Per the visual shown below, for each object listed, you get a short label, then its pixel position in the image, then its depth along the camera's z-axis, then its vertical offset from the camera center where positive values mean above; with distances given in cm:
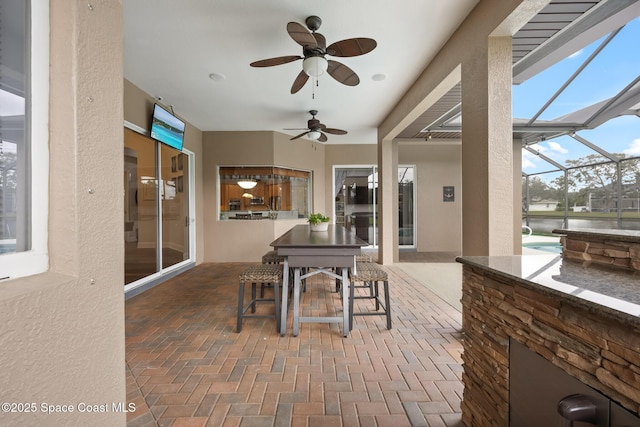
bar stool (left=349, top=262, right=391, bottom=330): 257 -60
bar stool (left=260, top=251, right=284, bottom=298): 345 -57
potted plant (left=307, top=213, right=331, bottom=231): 355 -11
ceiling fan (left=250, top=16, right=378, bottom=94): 205 +132
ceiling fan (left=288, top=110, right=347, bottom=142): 447 +137
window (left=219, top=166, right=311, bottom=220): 593 +48
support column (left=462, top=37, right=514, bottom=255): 212 +49
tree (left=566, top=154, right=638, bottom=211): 512 +70
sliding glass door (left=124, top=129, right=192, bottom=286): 380 +11
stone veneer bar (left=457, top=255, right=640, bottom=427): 70 -37
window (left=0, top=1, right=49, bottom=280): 75 +23
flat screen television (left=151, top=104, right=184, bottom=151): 406 +137
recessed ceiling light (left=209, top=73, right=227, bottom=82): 343 +173
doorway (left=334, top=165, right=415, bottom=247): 719 +39
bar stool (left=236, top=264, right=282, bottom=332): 256 -60
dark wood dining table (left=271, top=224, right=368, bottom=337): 244 -41
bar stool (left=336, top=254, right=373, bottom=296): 332 -55
